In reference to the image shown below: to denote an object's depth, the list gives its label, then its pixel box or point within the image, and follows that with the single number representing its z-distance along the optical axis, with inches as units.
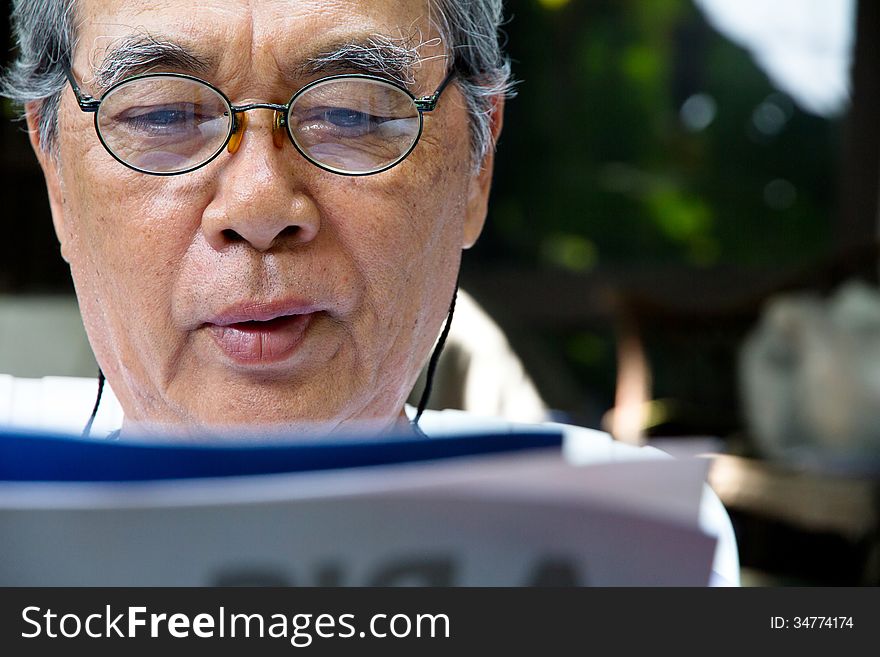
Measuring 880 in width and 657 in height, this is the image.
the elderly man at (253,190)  34.0
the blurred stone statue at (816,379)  113.8
